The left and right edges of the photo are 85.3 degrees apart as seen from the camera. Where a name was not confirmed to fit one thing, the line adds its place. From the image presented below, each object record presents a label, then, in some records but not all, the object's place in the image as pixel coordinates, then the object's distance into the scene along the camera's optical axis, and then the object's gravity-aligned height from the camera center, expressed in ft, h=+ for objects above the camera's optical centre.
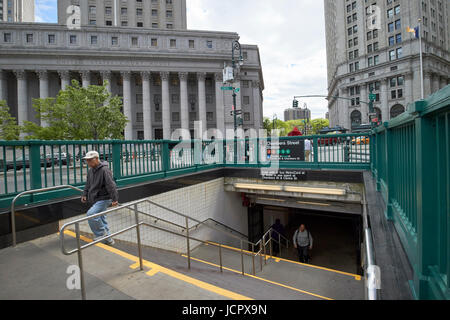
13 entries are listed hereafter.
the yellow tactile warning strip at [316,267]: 25.94 -13.53
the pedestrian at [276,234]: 43.87 -14.35
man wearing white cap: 16.06 -1.92
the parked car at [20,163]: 17.01 +0.09
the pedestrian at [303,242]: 36.37 -13.12
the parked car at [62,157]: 19.33 +0.44
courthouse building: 150.30 +62.82
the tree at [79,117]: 74.43 +13.93
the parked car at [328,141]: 32.27 +1.86
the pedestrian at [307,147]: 35.96 +1.12
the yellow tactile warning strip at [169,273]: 11.43 -6.29
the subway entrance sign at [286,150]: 35.68 +0.87
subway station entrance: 40.52 -17.93
